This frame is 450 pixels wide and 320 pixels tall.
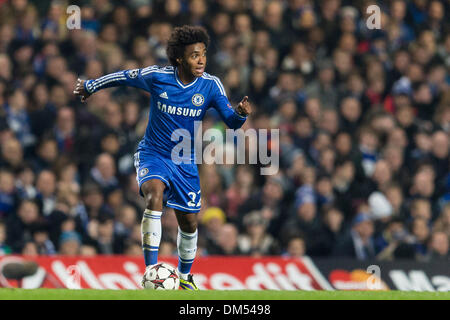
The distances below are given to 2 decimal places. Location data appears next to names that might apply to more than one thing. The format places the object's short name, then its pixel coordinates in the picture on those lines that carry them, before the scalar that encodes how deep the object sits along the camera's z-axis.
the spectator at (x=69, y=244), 10.91
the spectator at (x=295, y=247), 11.55
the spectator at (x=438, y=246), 12.00
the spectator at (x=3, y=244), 10.76
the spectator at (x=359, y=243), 11.77
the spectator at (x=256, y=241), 11.62
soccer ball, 7.65
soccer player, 8.06
